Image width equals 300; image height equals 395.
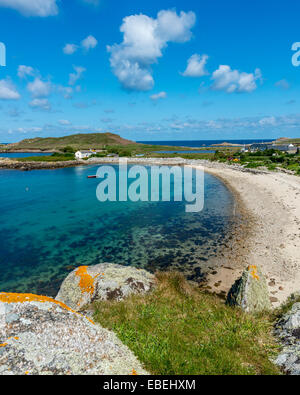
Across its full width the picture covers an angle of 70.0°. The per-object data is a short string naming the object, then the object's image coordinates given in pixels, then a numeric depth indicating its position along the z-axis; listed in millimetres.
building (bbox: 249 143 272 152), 127750
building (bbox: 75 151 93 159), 135125
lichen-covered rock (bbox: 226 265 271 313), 9602
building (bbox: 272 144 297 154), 111888
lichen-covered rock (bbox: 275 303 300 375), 5277
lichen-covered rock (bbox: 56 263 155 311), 10062
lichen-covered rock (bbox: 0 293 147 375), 4451
